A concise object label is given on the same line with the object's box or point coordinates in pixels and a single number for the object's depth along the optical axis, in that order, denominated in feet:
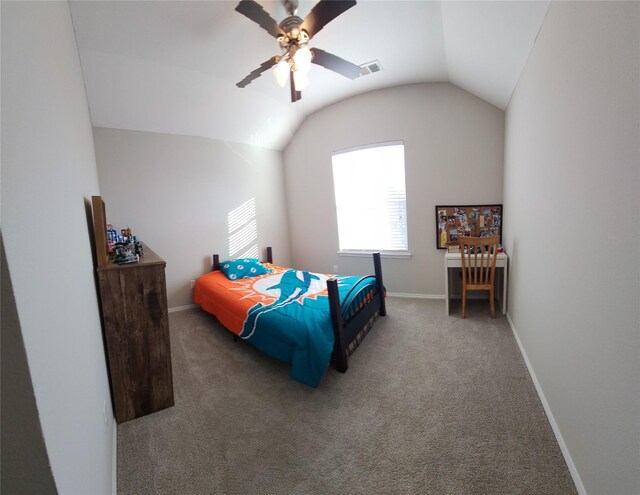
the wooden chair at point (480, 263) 10.19
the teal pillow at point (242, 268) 12.87
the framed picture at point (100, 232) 5.91
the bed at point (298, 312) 7.27
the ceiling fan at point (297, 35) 6.04
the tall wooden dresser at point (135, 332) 6.15
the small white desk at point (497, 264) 10.33
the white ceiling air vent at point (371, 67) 10.51
